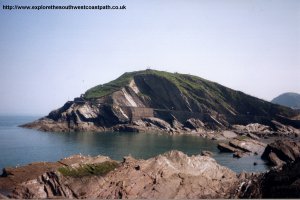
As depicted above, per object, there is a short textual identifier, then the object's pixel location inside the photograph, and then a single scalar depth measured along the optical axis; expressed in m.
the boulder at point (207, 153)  79.81
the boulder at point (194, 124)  148.38
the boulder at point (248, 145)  86.20
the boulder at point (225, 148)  86.81
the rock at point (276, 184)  33.44
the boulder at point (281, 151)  70.62
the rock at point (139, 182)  42.00
